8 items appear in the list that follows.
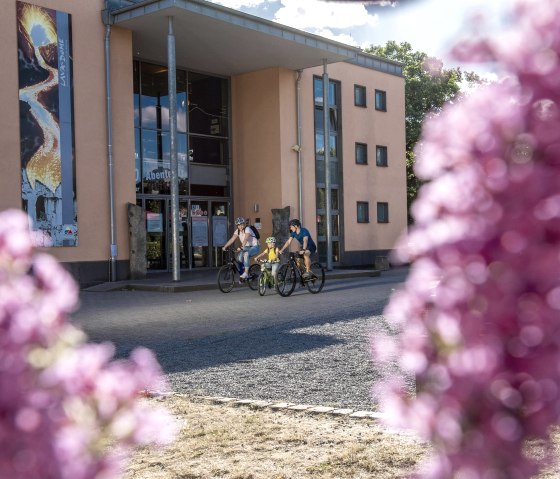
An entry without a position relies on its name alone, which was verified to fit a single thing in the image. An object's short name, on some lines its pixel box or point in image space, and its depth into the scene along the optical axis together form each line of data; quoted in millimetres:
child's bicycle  18438
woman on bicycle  19391
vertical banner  21766
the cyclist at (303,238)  18547
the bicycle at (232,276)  19656
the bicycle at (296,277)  18133
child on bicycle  18219
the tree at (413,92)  50219
